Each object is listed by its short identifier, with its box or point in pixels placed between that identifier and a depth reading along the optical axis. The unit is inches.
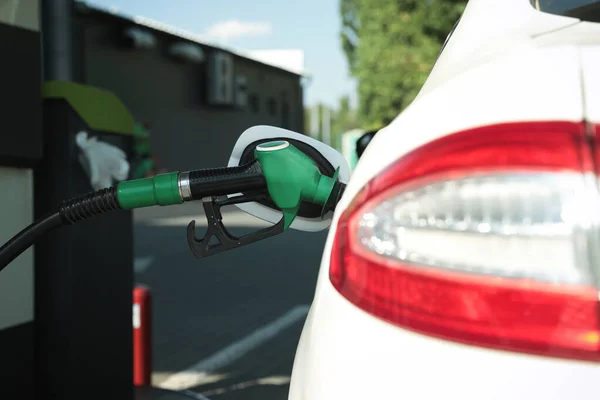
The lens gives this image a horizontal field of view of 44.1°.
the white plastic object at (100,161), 109.0
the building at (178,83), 973.2
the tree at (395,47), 877.2
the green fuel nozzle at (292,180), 61.2
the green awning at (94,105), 107.0
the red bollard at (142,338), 155.4
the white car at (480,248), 33.6
